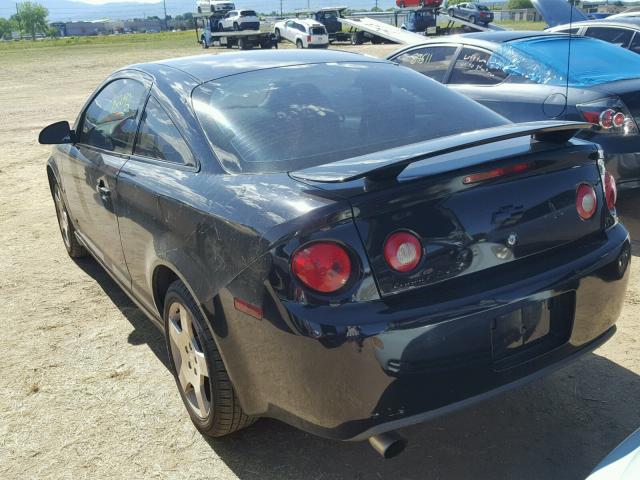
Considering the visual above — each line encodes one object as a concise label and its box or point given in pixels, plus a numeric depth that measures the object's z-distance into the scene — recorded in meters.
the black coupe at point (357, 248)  2.12
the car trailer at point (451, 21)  34.33
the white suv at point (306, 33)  36.47
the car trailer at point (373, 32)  30.17
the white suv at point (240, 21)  39.81
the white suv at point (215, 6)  43.82
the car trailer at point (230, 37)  39.34
